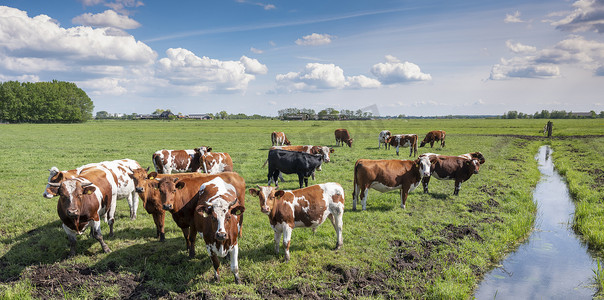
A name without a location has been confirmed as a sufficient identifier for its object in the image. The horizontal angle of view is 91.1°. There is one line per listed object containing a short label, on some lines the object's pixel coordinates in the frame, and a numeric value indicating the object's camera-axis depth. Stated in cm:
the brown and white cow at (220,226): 527
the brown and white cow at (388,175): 960
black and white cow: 1266
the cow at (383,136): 2708
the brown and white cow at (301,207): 646
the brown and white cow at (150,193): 653
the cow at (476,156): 1258
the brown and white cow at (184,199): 624
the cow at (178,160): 1255
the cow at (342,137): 2850
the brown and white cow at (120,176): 767
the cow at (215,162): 1262
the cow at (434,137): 2731
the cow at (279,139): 2736
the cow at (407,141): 2353
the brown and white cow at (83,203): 614
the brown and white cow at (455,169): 1190
